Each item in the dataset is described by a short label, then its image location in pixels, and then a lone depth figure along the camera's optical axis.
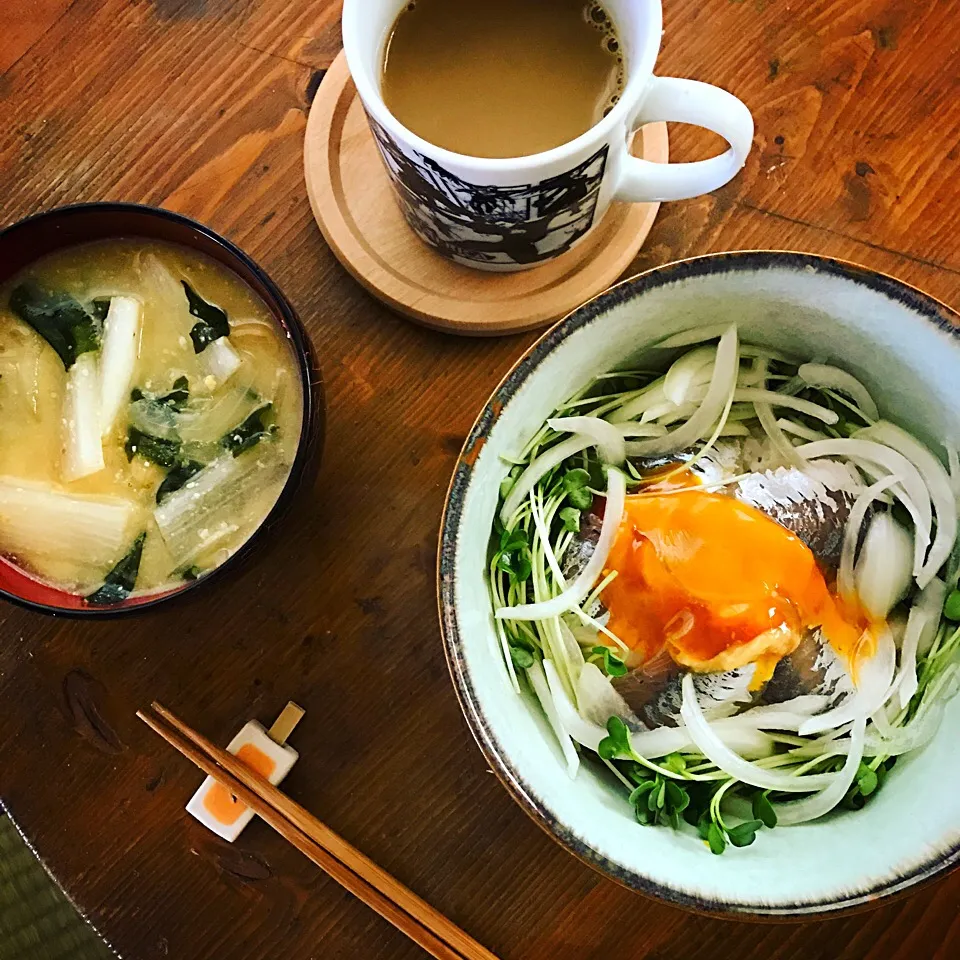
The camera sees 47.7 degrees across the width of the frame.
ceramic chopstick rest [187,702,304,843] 0.34
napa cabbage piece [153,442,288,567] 0.32
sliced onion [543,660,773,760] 0.31
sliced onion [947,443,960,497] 0.31
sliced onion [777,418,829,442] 0.32
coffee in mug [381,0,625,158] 0.32
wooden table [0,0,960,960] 0.35
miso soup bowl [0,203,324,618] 0.30
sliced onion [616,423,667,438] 0.32
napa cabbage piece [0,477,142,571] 0.32
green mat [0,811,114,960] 0.36
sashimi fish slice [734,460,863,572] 0.31
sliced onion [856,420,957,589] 0.31
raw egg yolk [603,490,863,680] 0.30
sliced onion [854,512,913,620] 0.31
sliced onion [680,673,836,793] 0.30
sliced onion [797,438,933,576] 0.31
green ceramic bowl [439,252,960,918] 0.27
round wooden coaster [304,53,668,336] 0.35
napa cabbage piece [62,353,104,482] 0.32
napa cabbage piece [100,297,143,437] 0.32
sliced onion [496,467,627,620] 0.31
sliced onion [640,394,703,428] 0.32
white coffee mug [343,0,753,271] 0.28
